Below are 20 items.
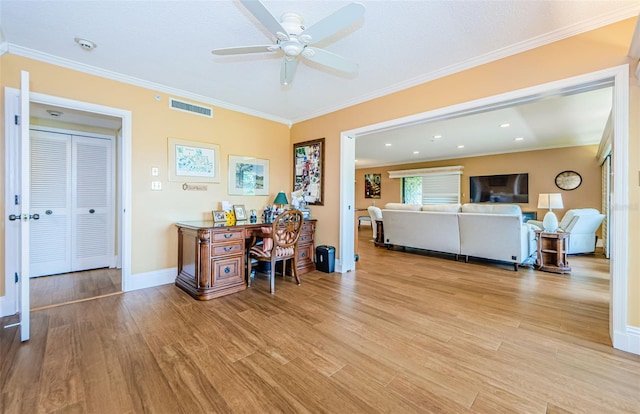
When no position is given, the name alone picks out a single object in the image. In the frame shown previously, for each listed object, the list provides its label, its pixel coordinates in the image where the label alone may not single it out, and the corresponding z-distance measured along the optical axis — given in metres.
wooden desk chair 3.19
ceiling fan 1.69
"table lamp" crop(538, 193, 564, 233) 4.30
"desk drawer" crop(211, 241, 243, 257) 2.99
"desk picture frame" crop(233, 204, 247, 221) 3.83
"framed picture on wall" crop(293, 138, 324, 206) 4.35
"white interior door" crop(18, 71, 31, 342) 1.99
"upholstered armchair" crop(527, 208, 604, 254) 4.86
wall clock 6.47
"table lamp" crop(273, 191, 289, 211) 4.22
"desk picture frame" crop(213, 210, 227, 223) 3.47
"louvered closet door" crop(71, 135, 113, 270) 3.99
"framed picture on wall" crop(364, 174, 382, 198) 10.48
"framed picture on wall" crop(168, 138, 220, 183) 3.49
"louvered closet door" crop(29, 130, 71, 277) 3.67
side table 4.02
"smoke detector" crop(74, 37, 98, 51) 2.40
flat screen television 7.21
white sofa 4.11
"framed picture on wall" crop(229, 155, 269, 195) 4.09
